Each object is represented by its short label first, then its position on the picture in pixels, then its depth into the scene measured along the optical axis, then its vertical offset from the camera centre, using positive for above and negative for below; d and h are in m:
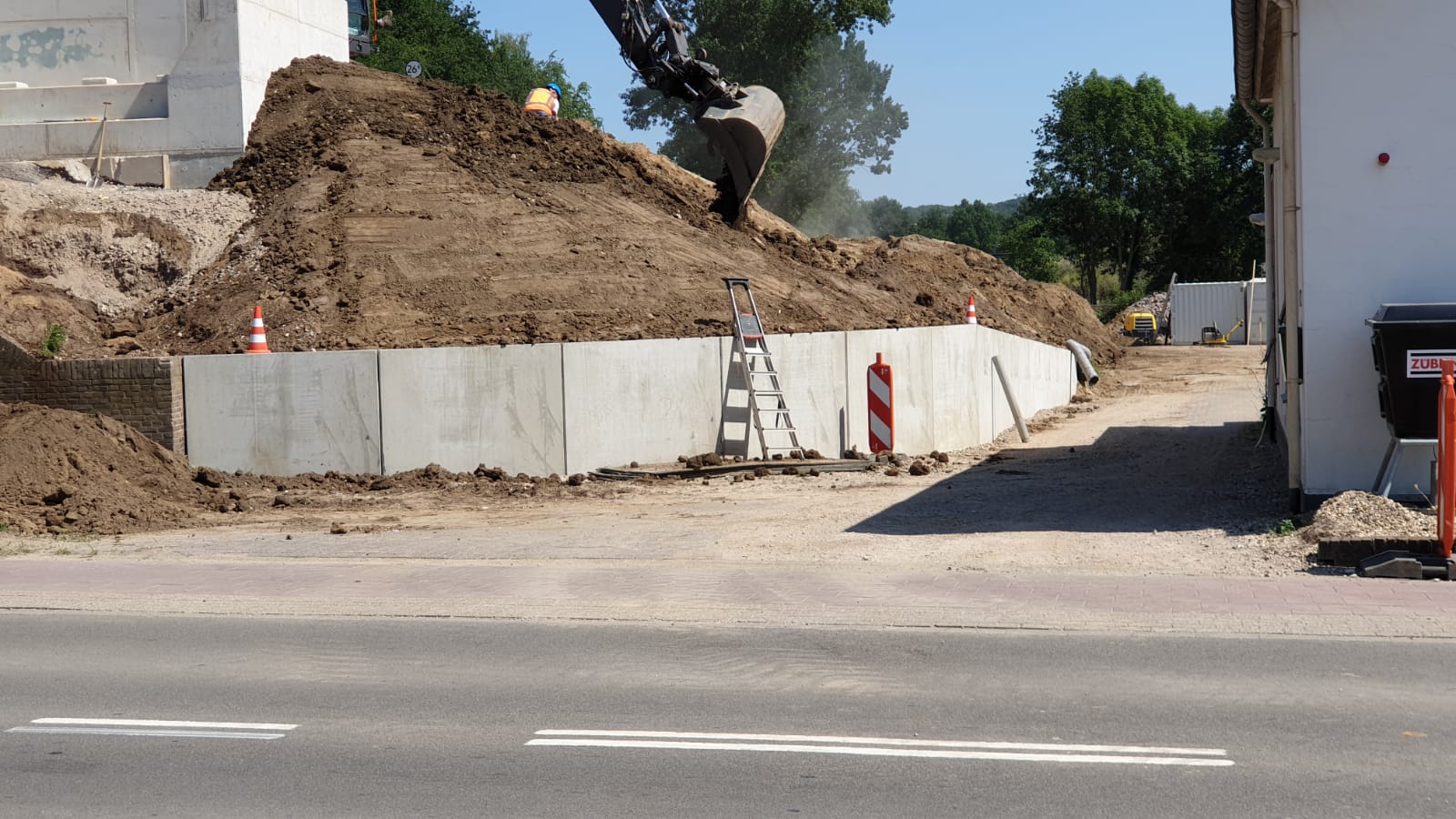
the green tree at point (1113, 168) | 63.78 +8.63
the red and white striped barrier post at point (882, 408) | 17.88 -0.72
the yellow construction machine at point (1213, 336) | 44.78 +0.38
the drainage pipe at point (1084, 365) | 33.28 -0.37
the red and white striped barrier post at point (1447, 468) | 9.43 -0.88
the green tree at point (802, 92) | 64.94 +13.56
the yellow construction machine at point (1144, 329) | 48.00 +0.73
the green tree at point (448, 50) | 61.56 +15.59
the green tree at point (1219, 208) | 62.28 +6.50
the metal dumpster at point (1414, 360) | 10.56 -0.13
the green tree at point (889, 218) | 127.06 +14.53
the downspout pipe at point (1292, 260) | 11.62 +0.76
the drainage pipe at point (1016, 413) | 21.66 -1.00
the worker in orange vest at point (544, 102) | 29.55 +5.76
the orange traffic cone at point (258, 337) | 16.45 +0.36
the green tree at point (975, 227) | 134.62 +12.66
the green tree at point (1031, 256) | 84.50 +6.10
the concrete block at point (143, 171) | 22.88 +3.36
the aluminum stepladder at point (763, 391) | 17.09 -0.45
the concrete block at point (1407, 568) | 9.45 -1.57
